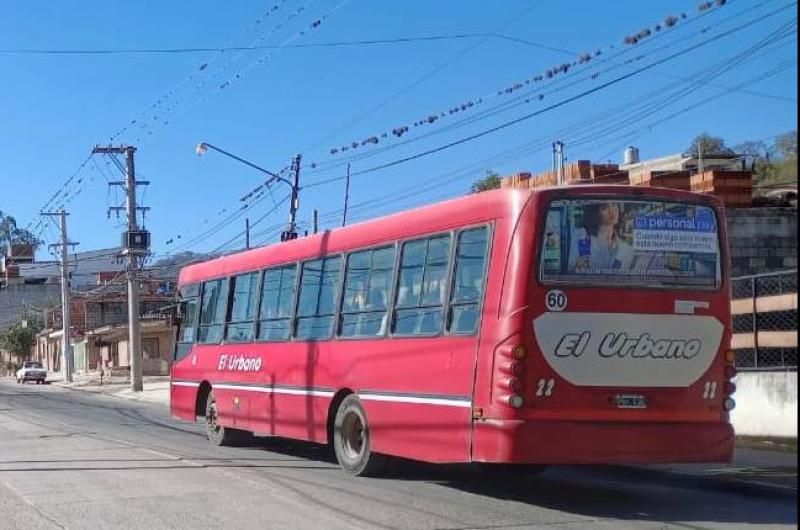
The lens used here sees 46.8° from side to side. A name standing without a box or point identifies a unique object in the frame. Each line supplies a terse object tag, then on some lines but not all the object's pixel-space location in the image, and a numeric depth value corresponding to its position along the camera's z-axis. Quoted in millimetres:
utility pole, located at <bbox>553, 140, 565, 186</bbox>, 25809
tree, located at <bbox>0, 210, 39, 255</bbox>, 83000
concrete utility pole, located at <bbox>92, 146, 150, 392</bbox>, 40625
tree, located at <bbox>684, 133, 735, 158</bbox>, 28844
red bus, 8617
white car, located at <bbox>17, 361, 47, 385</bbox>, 61031
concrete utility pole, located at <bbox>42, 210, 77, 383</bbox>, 56781
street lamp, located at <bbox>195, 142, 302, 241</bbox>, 31219
